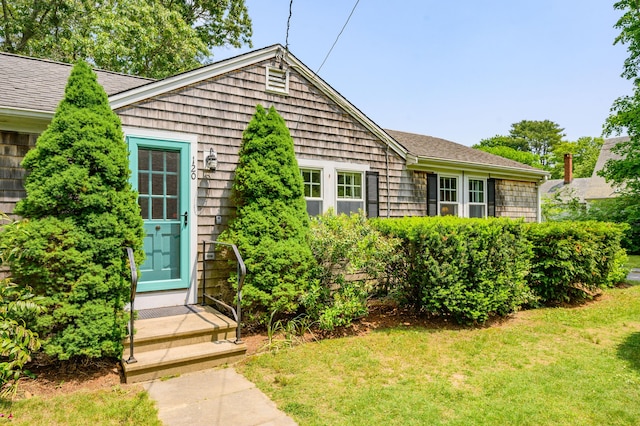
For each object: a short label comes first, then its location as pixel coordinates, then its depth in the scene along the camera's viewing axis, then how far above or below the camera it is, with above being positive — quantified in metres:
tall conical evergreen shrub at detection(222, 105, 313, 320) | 4.86 -0.08
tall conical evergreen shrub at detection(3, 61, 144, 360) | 3.54 -0.14
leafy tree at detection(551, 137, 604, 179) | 37.72 +6.50
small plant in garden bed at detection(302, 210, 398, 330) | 5.09 -0.71
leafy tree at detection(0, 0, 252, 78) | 13.70 +7.06
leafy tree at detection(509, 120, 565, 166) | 42.69 +9.19
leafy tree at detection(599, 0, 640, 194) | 13.05 +3.78
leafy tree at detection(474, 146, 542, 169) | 30.16 +4.93
